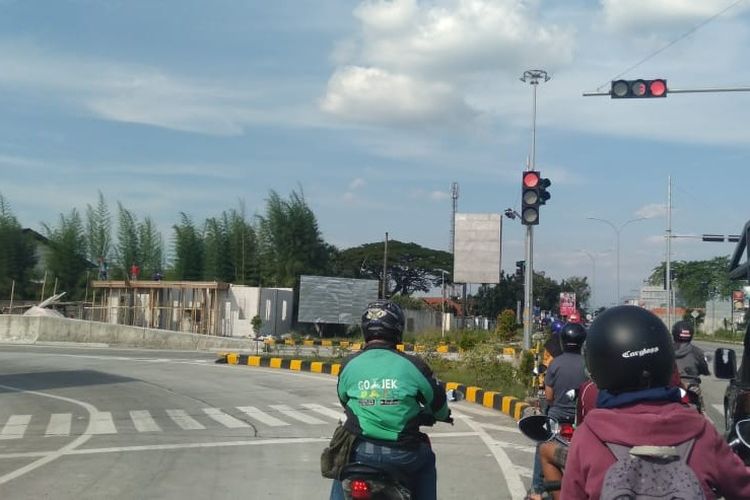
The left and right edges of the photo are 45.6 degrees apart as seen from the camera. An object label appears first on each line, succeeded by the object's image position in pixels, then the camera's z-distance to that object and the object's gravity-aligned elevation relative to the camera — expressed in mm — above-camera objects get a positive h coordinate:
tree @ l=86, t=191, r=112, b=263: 49844 +4334
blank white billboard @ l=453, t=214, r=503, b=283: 27875 +2518
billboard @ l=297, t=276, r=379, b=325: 42969 +1235
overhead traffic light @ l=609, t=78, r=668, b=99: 15430 +4305
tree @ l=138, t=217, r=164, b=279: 51312 +3826
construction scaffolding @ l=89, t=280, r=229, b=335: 39562 +557
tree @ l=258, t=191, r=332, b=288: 49297 +4513
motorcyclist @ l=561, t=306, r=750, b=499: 2355 -211
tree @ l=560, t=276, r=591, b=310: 90169 +5063
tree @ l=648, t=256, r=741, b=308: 81938 +5602
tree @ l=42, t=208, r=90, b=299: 48281 +2899
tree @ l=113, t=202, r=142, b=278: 50531 +4089
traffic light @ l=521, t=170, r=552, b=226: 16984 +2585
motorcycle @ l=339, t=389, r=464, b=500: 4344 -764
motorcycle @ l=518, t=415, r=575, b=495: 3873 -410
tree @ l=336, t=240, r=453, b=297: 73625 +5208
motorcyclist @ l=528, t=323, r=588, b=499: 6652 -318
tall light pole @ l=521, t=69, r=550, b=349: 18906 +1028
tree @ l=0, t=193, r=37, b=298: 47875 +2802
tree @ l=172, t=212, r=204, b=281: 49375 +3533
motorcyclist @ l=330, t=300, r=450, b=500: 4535 -423
